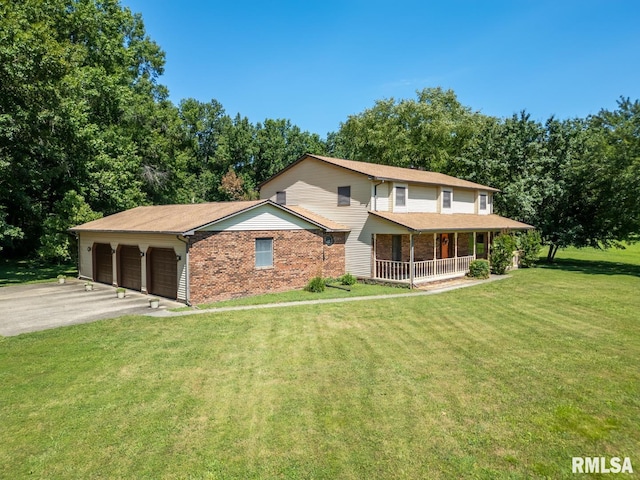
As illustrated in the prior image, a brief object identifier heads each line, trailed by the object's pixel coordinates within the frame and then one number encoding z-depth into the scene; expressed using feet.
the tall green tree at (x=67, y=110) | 66.44
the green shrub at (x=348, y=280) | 65.82
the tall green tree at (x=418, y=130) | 141.18
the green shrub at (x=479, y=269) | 73.05
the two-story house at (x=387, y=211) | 69.15
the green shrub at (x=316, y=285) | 58.75
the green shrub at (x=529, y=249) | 90.58
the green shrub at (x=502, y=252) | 77.41
